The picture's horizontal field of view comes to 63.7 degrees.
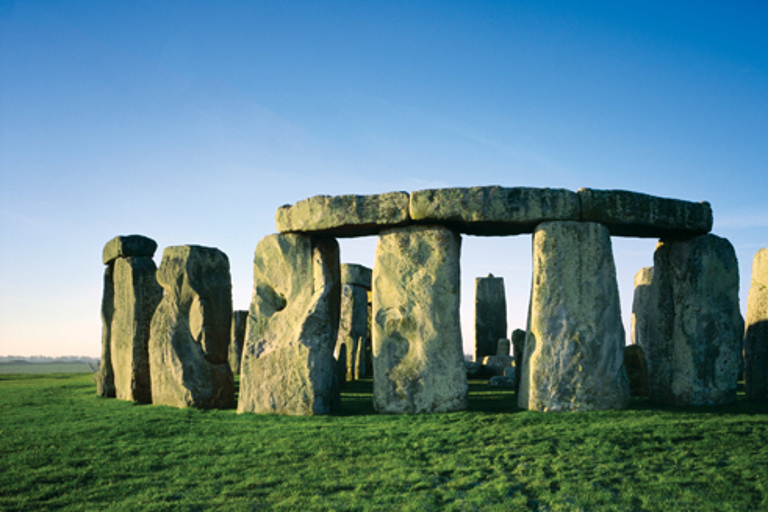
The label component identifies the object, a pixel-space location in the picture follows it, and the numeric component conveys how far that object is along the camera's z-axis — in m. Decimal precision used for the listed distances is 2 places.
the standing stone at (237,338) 13.97
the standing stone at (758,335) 8.23
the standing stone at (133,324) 8.92
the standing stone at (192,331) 7.90
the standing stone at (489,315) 15.57
